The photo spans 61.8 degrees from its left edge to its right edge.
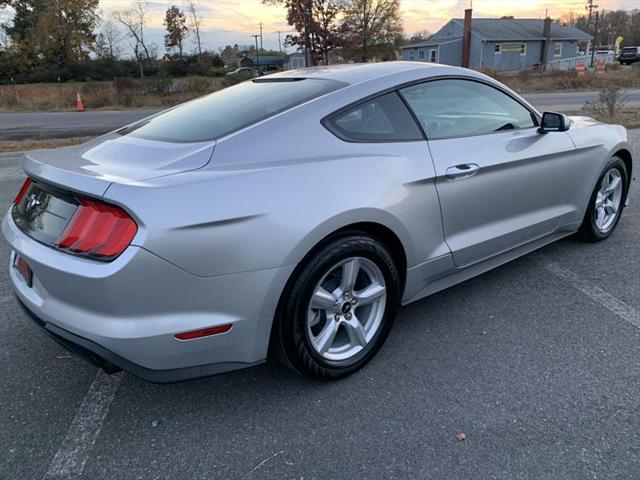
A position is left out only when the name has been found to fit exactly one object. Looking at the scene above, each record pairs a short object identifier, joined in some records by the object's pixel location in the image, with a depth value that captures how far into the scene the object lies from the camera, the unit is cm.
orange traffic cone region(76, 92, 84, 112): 2346
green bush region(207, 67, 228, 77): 5444
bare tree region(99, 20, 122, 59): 5834
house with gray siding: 5459
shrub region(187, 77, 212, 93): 2653
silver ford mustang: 213
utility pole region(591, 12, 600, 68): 8276
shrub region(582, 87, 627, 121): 1149
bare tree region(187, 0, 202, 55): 6656
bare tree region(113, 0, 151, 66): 5788
